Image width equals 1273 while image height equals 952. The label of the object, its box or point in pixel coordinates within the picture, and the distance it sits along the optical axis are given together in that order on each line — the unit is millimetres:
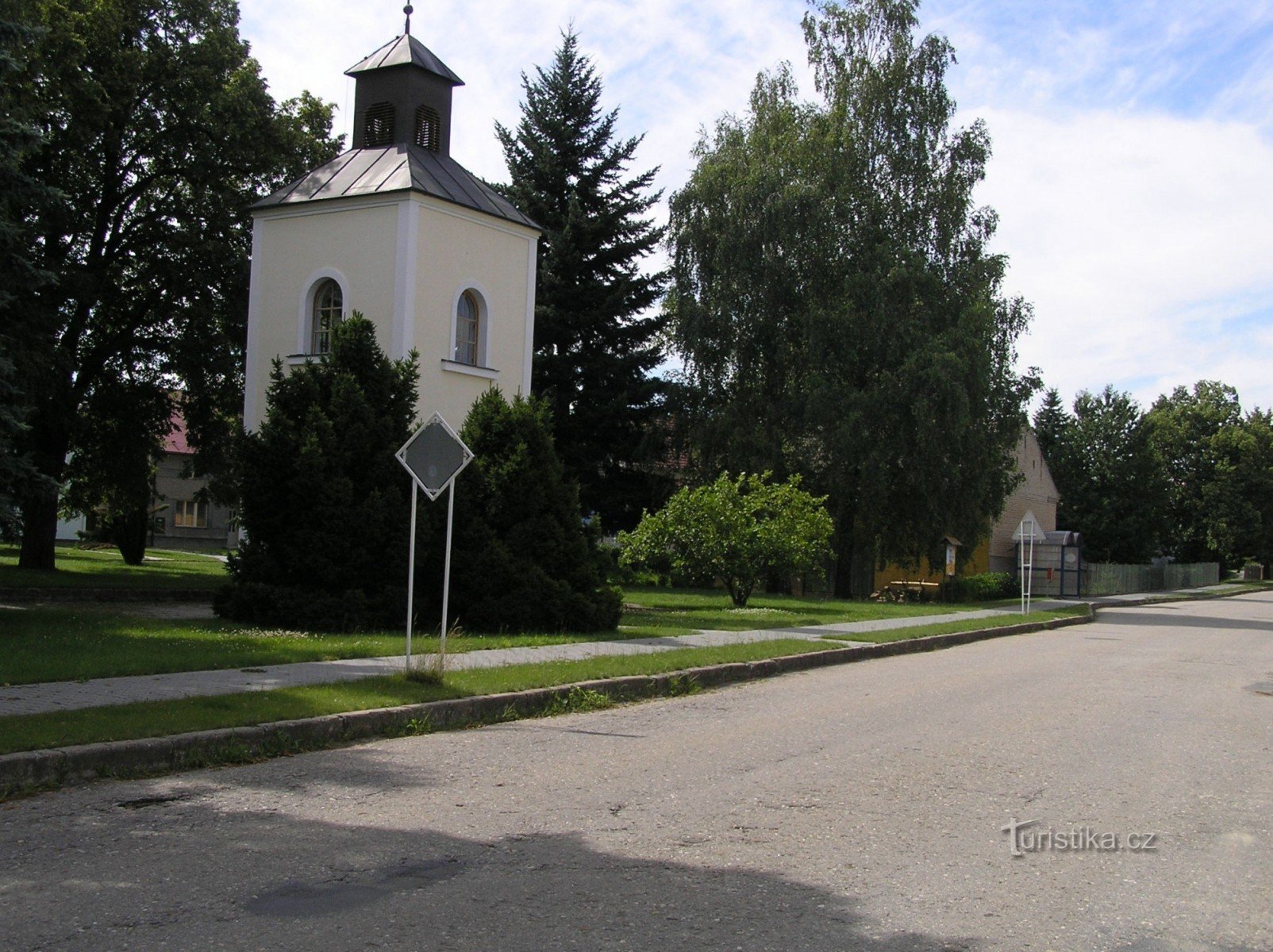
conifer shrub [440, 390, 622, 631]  17672
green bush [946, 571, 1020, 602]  40250
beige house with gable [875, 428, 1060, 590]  47344
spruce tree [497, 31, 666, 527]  36562
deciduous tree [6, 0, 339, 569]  25828
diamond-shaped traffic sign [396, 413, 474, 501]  12000
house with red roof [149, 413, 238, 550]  64125
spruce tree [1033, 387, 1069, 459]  84625
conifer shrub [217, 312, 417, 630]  16984
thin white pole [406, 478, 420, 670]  11453
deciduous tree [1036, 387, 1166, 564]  73000
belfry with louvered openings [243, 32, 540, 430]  22172
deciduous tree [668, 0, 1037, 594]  34000
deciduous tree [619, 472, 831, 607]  25453
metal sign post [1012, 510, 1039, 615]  30391
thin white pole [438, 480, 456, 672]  11422
